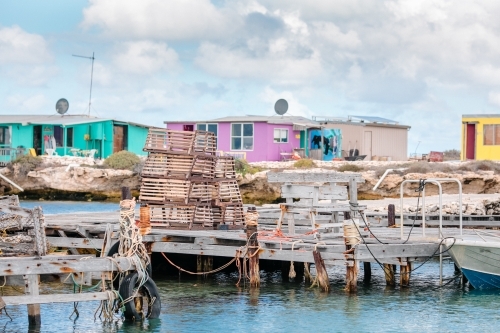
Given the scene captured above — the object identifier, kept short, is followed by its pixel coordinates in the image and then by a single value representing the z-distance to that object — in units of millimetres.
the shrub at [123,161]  52094
